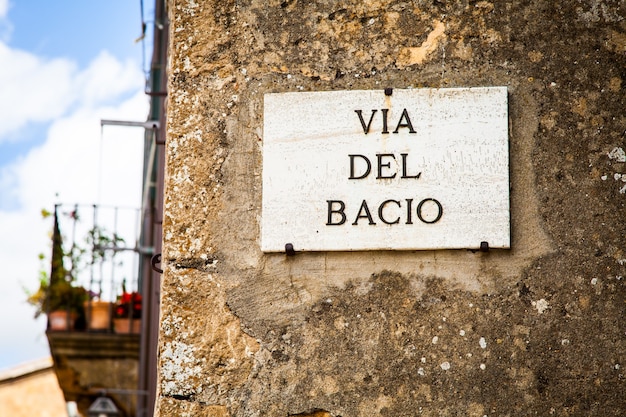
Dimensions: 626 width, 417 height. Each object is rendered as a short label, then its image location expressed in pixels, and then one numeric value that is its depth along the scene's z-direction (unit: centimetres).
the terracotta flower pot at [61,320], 866
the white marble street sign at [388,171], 285
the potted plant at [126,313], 864
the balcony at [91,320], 852
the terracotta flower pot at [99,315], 867
